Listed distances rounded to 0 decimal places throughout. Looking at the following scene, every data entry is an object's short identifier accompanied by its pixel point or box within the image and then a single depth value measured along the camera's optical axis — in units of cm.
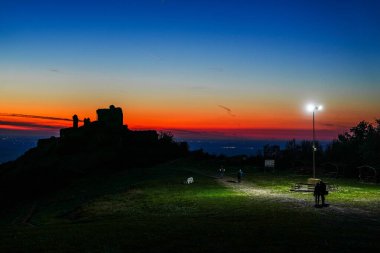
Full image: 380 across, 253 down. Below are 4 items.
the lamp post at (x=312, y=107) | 4698
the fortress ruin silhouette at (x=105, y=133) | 11406
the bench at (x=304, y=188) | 4289
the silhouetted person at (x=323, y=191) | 3162
